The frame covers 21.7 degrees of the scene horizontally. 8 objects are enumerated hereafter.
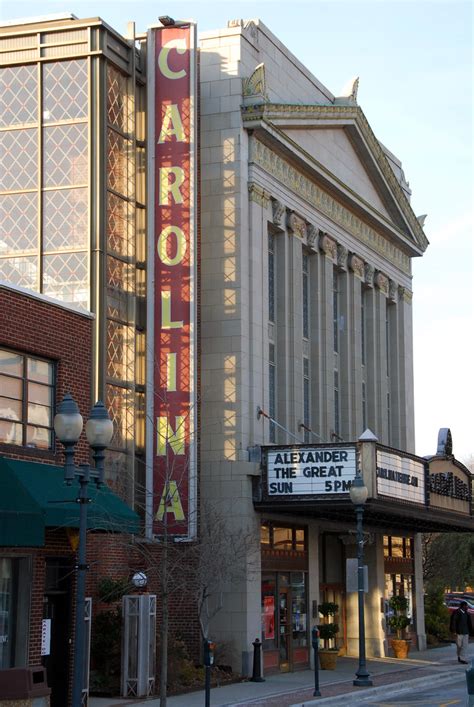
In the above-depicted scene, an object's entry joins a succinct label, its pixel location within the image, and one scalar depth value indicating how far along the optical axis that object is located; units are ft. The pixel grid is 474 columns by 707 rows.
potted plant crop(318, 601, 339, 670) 121.49
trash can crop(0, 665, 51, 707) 69.46
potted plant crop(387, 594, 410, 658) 139.74
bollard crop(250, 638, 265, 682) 107.45
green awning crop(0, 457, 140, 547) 75.56
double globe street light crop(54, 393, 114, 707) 57.62
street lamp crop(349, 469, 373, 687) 102.78
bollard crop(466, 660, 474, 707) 57.93
